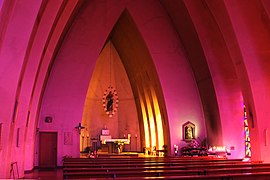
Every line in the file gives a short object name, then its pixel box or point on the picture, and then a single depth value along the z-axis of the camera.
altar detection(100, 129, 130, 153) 21.11
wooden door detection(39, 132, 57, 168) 16.52
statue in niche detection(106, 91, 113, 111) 23.66
